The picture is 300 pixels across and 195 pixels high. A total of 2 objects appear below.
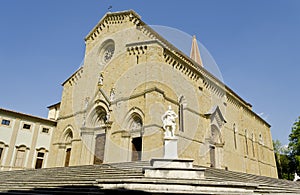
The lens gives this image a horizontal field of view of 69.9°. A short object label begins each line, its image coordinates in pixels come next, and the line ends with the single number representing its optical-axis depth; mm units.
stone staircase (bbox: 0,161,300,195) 6203
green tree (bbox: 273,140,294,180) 36250
